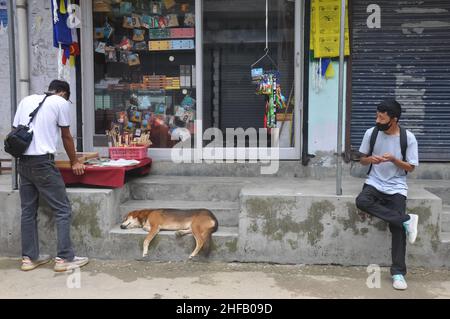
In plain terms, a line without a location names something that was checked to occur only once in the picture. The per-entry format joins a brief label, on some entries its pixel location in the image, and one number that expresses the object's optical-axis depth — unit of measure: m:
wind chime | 6.31
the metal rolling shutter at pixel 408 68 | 5.92
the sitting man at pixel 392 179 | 4.30
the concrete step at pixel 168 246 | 4.89
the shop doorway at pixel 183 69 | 6.43
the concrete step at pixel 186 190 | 5.65
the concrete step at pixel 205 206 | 5.26
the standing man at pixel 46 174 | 4.52
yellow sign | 5.91
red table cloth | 5.10
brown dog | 4.86
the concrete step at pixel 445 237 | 4.72
